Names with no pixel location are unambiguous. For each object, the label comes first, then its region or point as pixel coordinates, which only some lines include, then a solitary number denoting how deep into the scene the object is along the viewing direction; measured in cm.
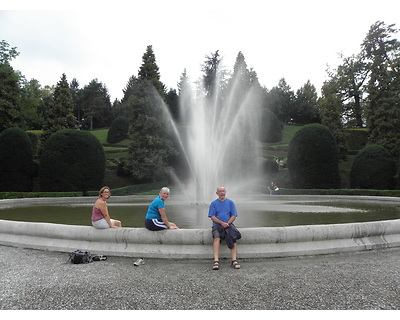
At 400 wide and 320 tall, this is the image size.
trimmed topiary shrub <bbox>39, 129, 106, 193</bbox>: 2450
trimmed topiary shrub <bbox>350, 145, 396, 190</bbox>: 2456
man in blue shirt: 524
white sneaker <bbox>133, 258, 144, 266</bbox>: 516
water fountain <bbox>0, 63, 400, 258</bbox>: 553
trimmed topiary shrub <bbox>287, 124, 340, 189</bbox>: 2575
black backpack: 531
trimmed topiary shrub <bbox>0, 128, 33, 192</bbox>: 2488
